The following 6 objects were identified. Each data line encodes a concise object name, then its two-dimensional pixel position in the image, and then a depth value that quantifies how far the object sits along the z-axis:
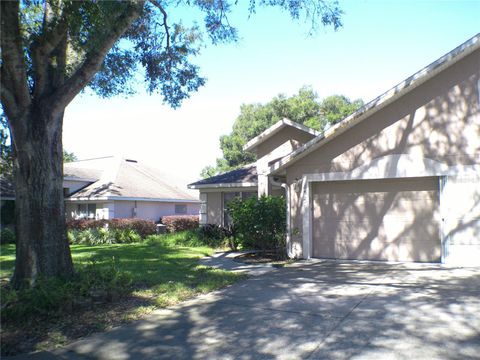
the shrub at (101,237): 20.52
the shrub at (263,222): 12.87
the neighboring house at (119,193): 23.94
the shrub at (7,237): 20.69
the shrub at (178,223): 24.77
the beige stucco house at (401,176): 10.41
